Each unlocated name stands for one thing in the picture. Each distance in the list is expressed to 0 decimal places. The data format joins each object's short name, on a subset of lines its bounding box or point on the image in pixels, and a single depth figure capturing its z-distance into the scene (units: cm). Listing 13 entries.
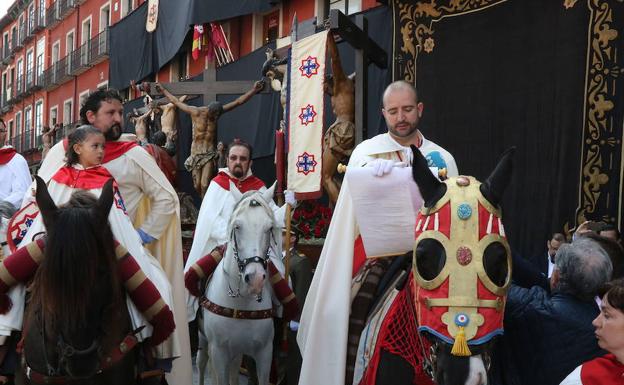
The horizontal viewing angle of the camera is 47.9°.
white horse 558
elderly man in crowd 316
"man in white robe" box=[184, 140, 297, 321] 732
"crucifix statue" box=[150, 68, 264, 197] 1269
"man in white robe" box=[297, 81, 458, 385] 366
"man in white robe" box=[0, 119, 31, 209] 683
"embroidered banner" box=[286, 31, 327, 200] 791
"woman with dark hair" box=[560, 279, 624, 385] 269
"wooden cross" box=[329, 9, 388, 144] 793
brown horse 329
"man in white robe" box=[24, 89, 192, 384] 488
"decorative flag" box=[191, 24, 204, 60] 1761
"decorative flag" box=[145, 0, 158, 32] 1834
